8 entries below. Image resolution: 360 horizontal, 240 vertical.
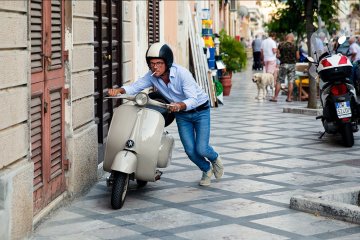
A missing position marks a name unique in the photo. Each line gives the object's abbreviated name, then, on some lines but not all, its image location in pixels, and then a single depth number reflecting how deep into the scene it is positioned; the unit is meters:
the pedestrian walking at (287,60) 20.30
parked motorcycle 12.11
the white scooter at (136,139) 7.94
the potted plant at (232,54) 24.11
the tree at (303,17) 18.06
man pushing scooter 8.32
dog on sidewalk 20.81
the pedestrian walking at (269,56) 22.53
